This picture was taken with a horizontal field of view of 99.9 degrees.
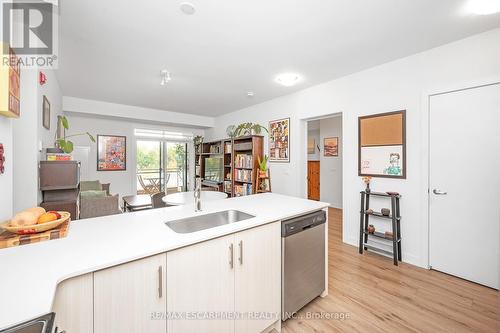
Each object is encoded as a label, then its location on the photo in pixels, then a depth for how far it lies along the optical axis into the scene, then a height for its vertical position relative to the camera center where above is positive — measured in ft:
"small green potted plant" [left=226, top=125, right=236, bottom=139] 16.93 +3.02
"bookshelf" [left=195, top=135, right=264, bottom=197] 15.07 +0.31
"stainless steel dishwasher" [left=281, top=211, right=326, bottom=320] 5.36 -2.61
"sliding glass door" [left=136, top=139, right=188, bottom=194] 19.38 -0.01
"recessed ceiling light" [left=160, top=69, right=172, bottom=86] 9.96 +4.33
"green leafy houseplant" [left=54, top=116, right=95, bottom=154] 8.14 +0.76
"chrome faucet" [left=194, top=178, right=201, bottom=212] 5.77 -0.90
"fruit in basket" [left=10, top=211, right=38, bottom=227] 3.67 -0.97
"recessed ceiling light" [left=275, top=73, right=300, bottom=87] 10.28 +4.34
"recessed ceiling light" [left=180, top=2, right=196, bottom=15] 5.73 +4.39
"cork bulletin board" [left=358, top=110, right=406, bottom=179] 8.78 +0.91
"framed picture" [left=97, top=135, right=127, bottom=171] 17.17 +1.01
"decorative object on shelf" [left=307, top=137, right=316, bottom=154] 20.35 +1.97
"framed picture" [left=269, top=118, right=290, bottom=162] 13.64 +1.70
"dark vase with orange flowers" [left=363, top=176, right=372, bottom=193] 9.50 -0.71
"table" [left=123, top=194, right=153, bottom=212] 11.57 -2.15
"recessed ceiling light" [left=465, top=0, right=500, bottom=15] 5.69 +4.43
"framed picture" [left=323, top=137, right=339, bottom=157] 17.65 +1.62
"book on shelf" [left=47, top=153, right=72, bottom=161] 7.30 +0.27
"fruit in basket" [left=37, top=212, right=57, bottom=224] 3.93 -1.01
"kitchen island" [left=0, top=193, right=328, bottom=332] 2.27 -1.35
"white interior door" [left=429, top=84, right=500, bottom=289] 6.90 -0.63
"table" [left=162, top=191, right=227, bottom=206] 8.86 -1.50
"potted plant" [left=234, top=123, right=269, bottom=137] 15.25 +2.70
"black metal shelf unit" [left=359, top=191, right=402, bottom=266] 8.52 -2.54
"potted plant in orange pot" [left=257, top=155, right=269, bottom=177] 14.06 -0.12
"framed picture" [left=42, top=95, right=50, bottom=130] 7.82 +2.02
